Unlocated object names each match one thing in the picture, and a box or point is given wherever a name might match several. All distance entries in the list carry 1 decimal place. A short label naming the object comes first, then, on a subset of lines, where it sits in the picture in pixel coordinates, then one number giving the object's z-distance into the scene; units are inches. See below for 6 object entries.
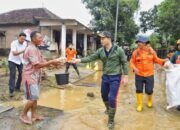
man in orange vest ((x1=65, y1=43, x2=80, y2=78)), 257.6
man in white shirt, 147.3
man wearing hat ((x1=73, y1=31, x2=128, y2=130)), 108.7
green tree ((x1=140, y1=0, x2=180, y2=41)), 482.3
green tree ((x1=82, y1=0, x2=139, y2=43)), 630.1
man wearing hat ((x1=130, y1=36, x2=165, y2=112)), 137.5
